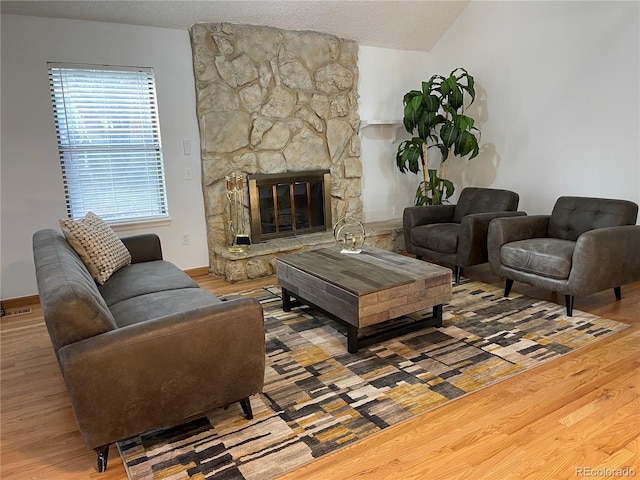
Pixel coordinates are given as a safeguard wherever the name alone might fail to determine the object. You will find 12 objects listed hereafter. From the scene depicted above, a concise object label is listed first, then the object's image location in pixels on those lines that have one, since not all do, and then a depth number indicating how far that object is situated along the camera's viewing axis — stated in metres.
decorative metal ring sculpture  3.42
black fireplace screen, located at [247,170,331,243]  4.58
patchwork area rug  1.85
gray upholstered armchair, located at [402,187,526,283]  3.80
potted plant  4.55
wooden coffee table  2.60
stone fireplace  4.25
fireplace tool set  4.41
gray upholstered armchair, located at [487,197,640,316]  3.02
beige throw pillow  2.70
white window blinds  3.81
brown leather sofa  1.63
